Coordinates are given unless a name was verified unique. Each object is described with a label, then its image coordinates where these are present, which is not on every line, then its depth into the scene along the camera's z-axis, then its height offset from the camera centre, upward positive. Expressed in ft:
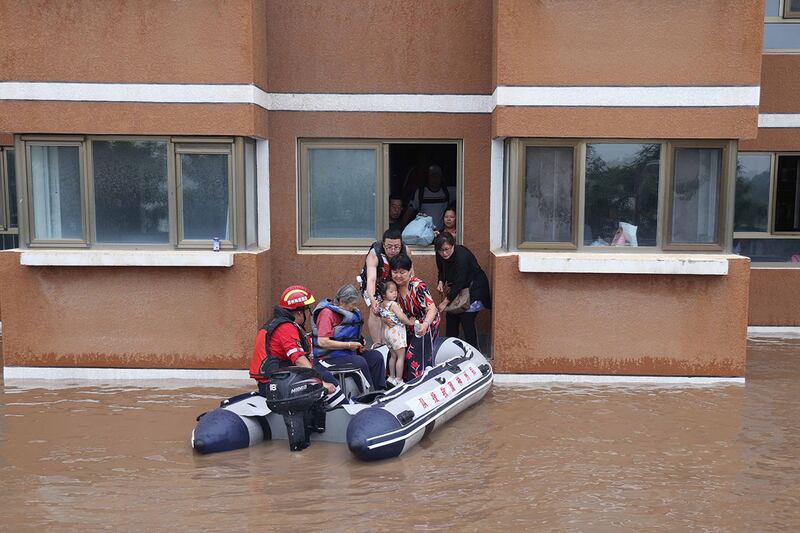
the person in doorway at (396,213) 32.60 +0.14
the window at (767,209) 38.19 +0.40
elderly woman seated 24.56 -3.68
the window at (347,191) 31.71 +1.08
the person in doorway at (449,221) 31.60 -0.18
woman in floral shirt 26.43 -3.37
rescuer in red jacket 22.06 -3.62
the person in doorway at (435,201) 33.32 +0.69
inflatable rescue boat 21.02 -5.77
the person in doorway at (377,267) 26.99 -1.81
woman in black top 29.37 -2.36
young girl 25.82 -3.83
